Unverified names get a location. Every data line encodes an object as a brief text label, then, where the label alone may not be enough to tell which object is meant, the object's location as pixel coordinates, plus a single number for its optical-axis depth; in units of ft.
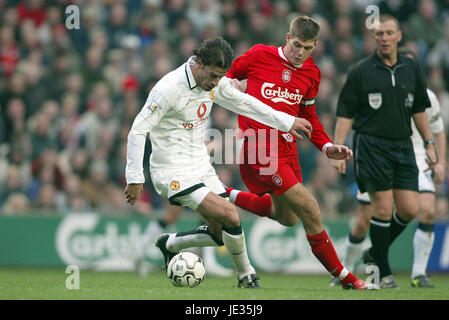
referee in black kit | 51.13
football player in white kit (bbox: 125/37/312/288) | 43.24
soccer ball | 45.55
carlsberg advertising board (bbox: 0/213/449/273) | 74.38
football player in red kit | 46.55
